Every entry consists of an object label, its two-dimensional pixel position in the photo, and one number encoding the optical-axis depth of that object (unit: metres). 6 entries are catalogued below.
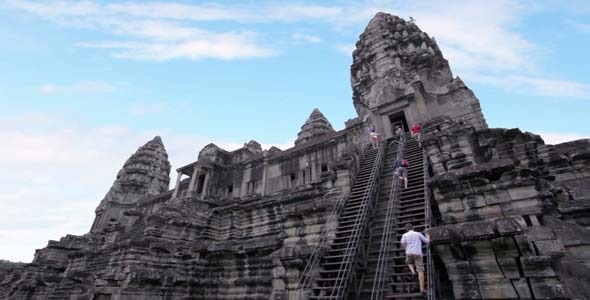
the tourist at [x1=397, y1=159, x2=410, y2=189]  8.95
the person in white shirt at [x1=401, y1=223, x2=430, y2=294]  5.54
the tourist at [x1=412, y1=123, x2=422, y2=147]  12.44
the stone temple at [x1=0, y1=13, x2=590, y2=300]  5.57
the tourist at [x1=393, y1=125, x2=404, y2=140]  13.30
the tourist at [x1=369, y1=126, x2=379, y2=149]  13.85
